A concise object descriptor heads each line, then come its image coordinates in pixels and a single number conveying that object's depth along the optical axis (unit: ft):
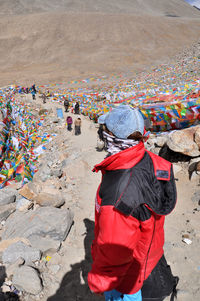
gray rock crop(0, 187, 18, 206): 22.94
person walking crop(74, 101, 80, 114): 50.84
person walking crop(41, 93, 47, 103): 63.36
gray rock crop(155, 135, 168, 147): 26.32
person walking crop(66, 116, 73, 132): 41.84
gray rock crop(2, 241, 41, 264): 14.15
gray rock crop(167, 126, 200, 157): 21.94
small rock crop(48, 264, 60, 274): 13.62
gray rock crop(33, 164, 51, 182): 27.61
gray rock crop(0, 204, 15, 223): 20.60
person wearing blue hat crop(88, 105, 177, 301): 5.24
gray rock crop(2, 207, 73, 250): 15.96
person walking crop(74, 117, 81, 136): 39.45
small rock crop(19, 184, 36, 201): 21.22
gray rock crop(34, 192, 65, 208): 19.49
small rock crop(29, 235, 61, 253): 14.98
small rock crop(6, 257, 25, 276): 13.39
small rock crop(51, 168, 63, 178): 26.20
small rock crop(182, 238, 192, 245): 14.57
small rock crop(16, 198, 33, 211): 20.61
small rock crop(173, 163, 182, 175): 21.87
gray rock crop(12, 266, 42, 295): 12.22
